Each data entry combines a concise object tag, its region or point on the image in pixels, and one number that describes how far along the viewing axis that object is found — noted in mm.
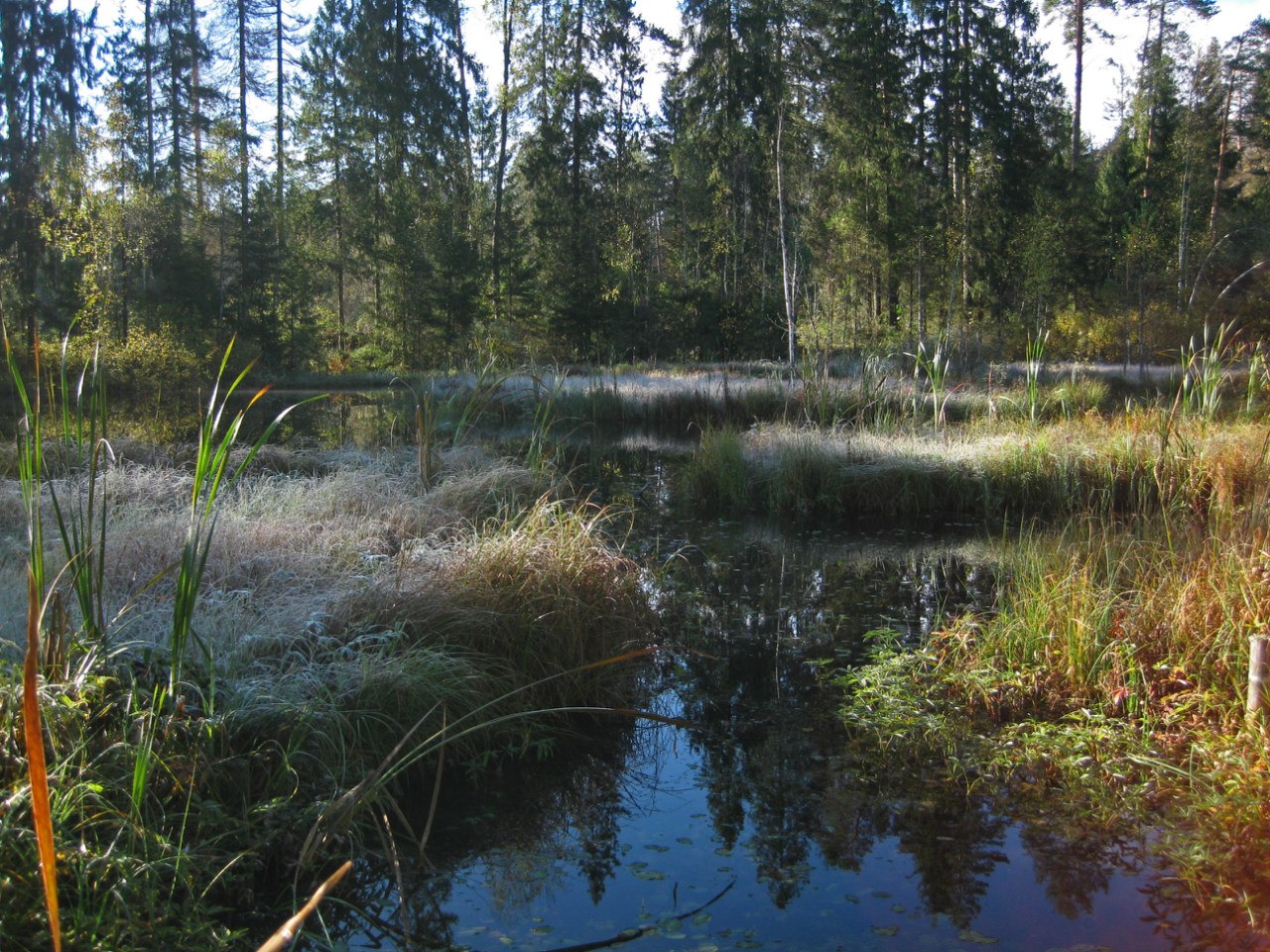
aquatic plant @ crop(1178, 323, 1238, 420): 7324
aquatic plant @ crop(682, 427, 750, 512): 9125
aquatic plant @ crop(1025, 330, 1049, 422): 8988
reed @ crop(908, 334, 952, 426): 9773
